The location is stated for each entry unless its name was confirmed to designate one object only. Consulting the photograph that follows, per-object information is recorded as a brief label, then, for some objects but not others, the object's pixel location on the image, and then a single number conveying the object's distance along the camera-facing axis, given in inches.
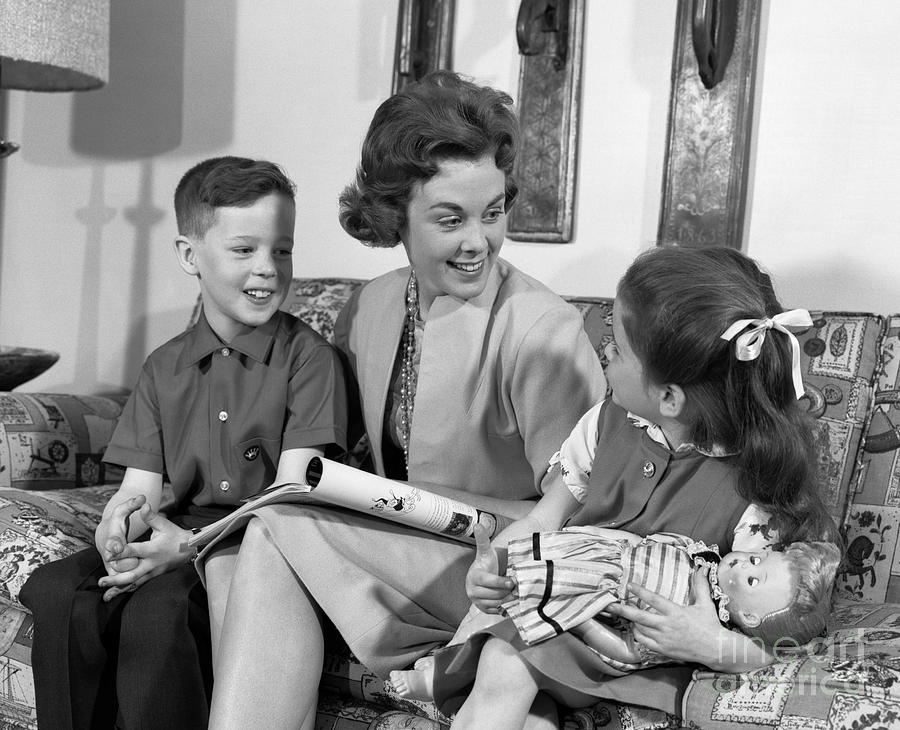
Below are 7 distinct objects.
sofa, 53.0
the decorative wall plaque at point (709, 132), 89.6
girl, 55.4
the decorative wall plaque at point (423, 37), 104.9
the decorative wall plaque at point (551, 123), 97.8
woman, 62.0
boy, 69.9
